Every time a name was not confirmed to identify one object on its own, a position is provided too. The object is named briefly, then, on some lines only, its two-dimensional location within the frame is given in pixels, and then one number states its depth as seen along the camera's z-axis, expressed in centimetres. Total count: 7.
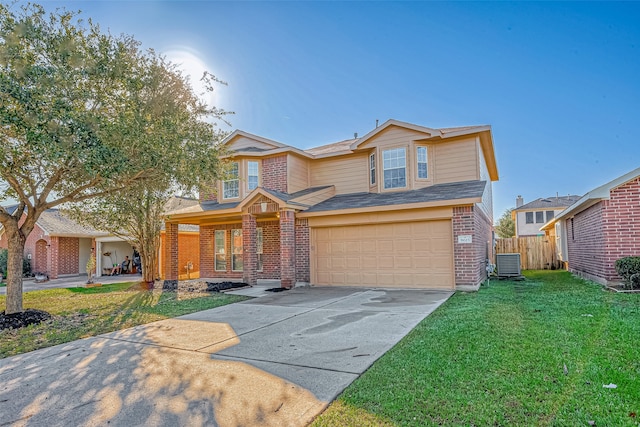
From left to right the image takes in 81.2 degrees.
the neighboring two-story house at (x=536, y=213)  3925
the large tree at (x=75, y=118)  698
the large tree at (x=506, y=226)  4256
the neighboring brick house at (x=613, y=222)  976
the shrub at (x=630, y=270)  916
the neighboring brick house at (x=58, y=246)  2097
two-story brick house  1119
